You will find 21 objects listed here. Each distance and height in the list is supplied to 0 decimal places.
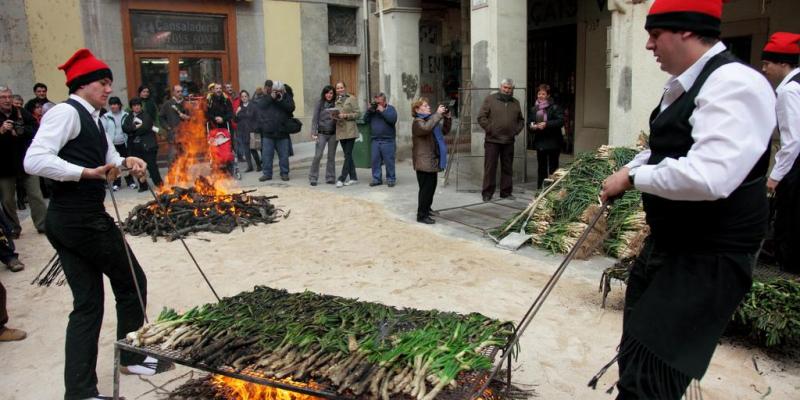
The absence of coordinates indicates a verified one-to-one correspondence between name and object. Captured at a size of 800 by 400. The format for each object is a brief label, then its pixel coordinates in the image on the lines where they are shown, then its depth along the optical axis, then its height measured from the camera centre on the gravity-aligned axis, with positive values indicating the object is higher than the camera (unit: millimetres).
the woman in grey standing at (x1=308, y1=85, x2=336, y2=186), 12218 -483
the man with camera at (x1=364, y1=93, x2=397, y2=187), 11570 -561
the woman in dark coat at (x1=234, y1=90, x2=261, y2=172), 13930 -534
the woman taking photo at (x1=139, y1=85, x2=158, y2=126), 12883 +199
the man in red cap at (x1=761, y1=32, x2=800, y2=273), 4871 -461
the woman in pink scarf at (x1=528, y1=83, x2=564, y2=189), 10289 -436
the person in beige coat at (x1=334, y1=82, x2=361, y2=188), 12023 -238
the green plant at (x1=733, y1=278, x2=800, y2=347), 4176 -1547
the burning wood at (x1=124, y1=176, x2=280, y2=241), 8648 -1556
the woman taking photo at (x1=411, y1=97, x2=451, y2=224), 8789 -691
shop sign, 15727 +2122
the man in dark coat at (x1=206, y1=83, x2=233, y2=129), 13164 +6
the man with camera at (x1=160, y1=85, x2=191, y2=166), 12711 -100
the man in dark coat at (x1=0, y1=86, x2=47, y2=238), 7852 -485
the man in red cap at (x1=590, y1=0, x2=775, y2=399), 2180 -440
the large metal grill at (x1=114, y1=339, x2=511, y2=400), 2803 -1339
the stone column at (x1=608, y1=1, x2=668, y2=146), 8359 +298
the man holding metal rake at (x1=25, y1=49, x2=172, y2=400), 3686 -576
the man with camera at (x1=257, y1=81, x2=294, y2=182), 12586 -359
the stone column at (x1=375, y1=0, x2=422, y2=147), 14352 +1208
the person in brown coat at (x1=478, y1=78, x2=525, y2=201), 10320 -489
